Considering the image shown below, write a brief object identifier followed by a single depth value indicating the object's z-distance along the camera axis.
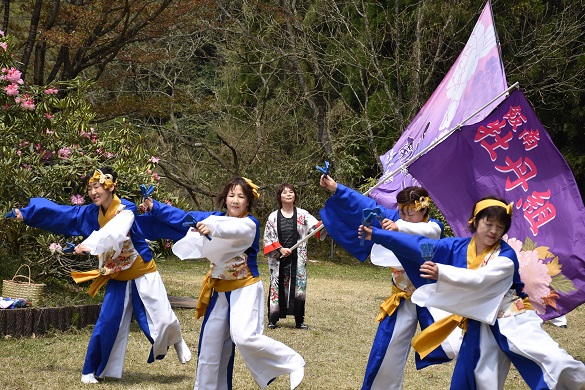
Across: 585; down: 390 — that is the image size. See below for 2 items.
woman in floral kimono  9.35
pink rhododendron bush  8.38
